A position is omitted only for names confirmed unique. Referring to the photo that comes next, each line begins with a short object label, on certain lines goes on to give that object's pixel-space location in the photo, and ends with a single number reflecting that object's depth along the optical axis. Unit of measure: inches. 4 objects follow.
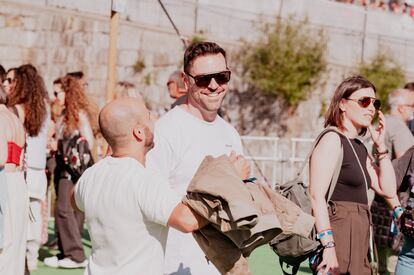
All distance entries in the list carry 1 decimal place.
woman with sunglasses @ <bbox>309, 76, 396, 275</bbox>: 207.5
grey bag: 194.2
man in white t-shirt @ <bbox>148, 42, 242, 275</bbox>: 185.9
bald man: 156.4
